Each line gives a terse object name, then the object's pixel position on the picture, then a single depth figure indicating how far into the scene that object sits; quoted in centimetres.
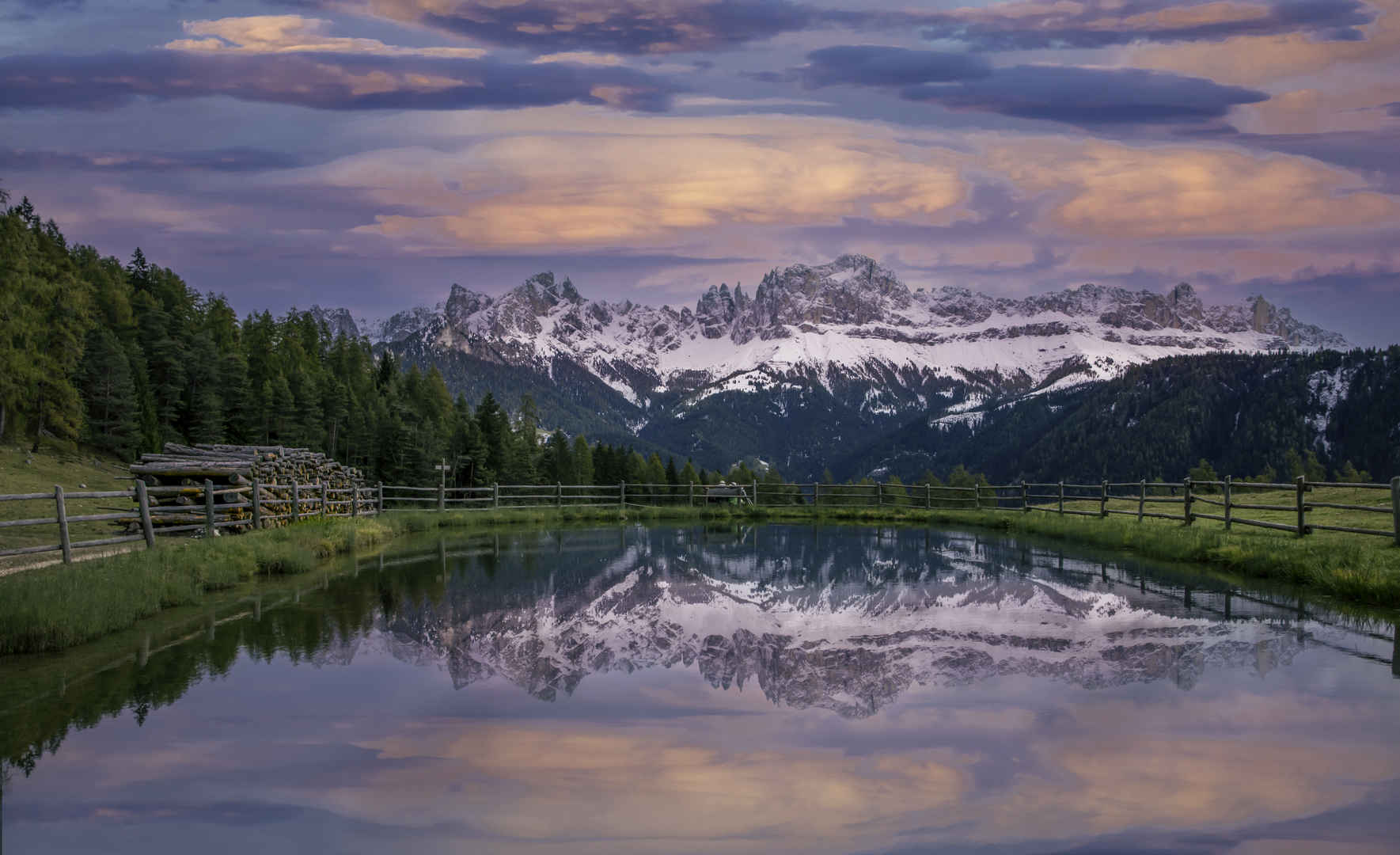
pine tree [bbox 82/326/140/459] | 6469
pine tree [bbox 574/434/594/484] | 12156
